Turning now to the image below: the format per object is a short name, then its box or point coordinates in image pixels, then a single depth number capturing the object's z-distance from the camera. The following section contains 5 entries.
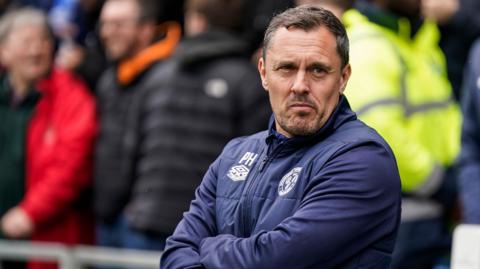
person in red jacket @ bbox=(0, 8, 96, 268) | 15.24
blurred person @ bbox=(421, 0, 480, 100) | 14.54
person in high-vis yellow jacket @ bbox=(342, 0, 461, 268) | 11.30
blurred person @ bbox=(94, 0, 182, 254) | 13.71
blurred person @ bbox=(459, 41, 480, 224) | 11.30
